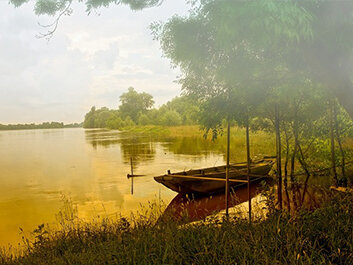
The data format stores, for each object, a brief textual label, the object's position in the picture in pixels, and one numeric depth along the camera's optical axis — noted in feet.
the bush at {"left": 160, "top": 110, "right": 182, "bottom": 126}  200.85
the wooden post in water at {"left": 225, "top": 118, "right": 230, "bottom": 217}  23.24
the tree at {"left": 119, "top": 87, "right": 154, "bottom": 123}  266.16
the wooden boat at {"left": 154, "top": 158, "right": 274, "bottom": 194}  29.70
